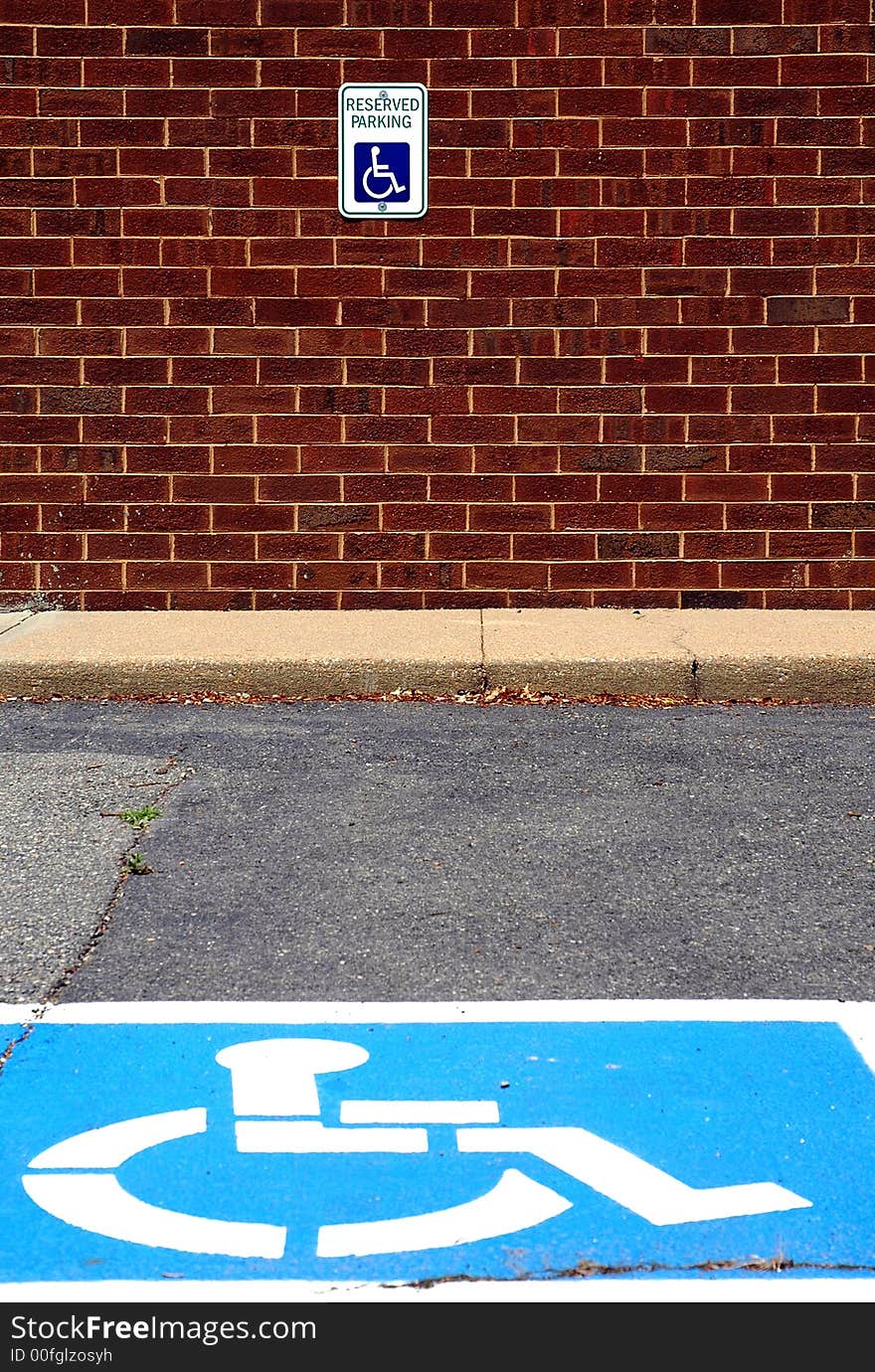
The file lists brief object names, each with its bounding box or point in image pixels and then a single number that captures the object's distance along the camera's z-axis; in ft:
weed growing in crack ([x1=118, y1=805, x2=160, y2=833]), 17.43
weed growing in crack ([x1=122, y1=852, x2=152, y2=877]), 15.80
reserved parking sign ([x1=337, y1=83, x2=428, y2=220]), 29.12
